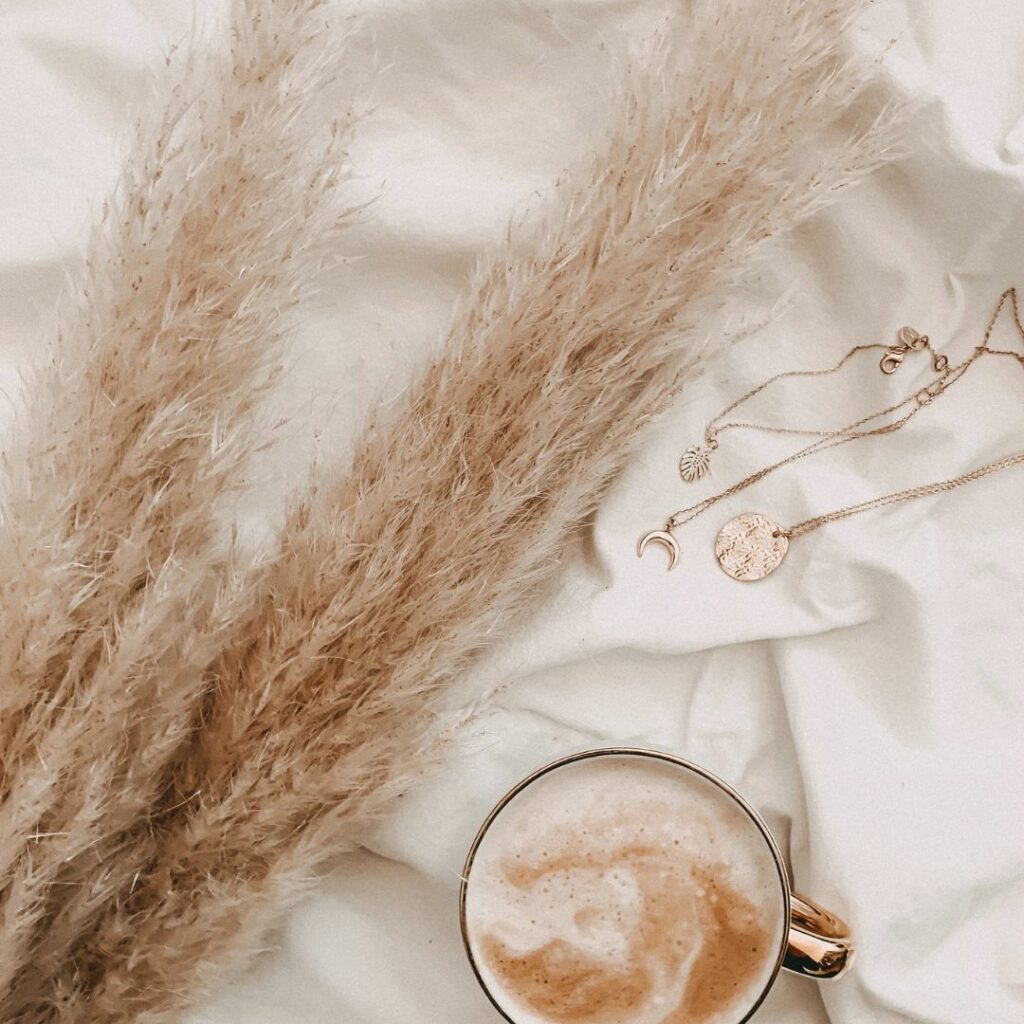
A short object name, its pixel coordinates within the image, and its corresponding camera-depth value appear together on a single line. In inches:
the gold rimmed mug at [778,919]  29.1
